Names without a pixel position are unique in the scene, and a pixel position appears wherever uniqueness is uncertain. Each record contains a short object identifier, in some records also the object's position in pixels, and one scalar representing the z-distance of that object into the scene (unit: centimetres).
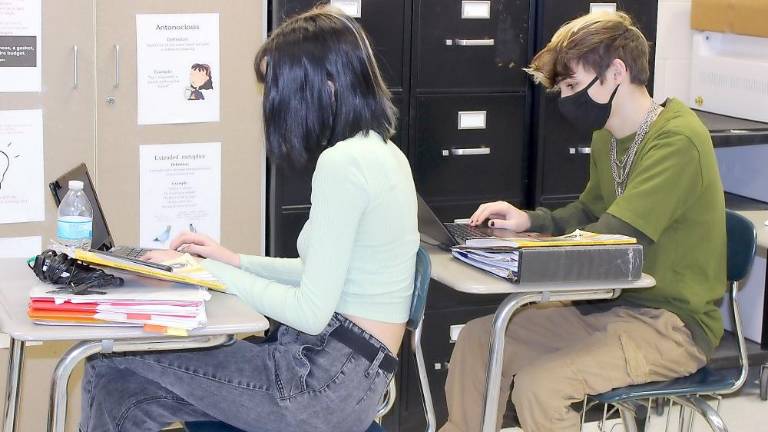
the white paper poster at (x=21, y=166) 293
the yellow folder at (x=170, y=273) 186
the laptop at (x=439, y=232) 244
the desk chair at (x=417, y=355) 207
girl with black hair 196
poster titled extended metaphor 309
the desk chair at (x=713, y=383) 242
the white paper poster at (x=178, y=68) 302
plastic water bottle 217
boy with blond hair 242
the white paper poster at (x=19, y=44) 287
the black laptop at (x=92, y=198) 229
